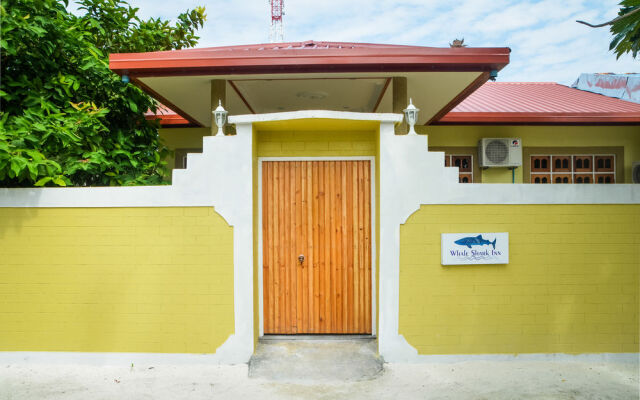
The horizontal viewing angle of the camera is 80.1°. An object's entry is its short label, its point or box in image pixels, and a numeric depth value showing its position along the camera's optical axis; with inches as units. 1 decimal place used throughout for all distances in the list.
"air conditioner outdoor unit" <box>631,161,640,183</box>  312.2
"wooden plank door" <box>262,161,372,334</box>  184.2
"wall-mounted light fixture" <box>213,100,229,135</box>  175.9
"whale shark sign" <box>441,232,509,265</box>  172.7
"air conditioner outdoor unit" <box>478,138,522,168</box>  307.3
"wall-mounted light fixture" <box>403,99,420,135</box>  175.2
